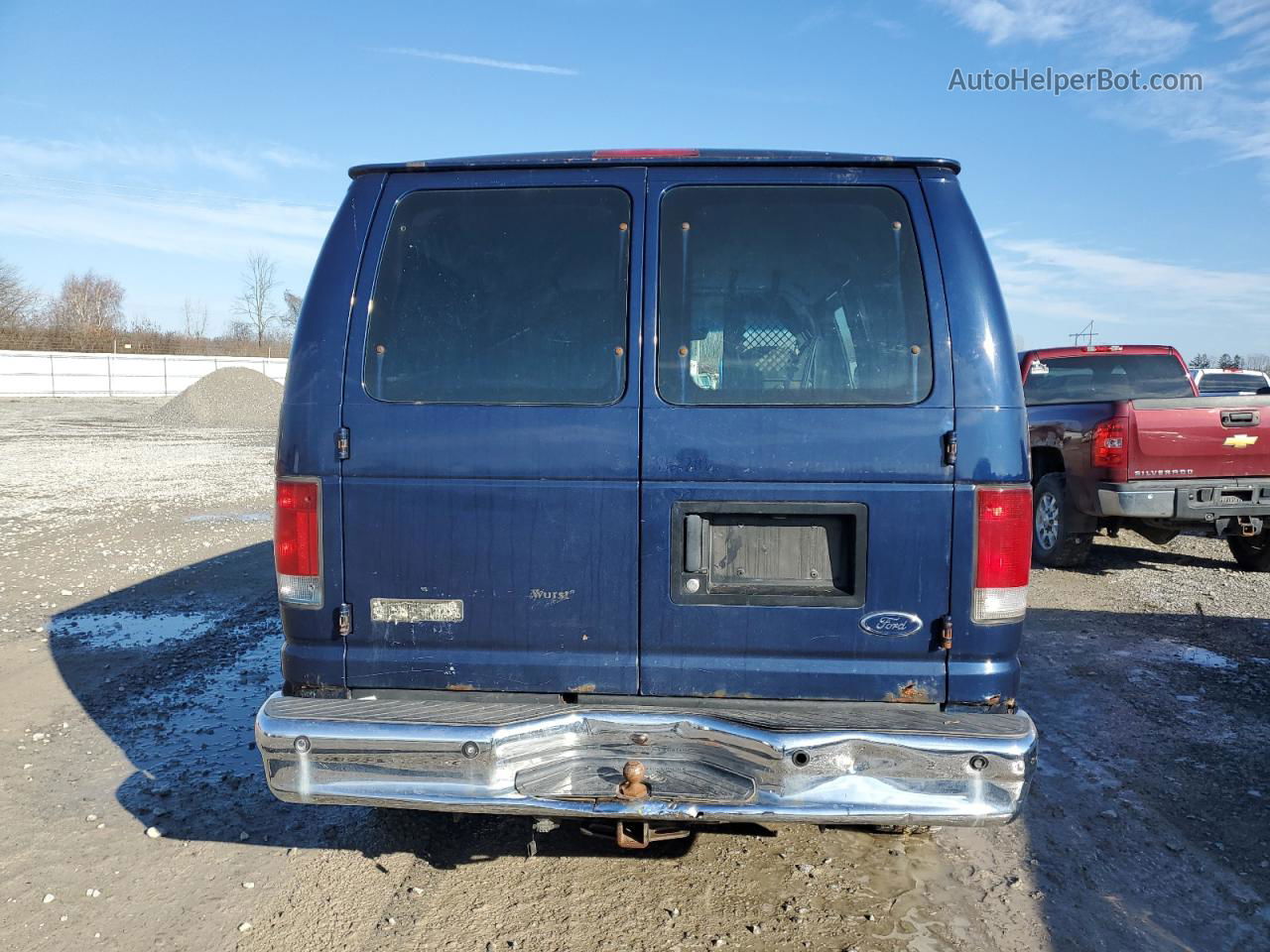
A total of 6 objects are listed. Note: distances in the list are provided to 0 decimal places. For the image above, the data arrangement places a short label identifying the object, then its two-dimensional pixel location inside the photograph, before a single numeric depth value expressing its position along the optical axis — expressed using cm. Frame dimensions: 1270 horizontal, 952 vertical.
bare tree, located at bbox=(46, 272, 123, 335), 6688
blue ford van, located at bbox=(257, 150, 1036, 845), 267
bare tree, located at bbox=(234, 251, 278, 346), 6506
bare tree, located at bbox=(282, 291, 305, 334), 5850
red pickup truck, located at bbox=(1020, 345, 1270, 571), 700
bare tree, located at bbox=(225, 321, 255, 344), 6700
